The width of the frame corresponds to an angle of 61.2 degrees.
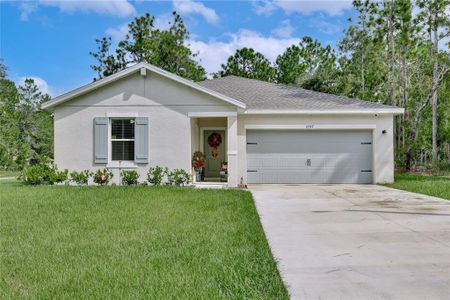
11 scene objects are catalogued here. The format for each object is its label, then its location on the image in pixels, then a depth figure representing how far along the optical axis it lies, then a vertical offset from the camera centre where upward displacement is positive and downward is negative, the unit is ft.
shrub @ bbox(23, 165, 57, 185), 42.68 -1.85
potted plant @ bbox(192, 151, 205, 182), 47.27 -0.63
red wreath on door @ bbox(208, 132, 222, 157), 55.01 +2.60
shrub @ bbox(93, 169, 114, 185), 42.88 -2.12
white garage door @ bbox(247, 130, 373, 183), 48.44 +0.22
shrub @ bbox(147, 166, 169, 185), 42.98 -1.91
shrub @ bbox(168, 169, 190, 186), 42.96 -2.14
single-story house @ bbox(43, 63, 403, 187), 43.98 +3.45
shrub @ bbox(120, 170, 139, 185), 42.70 -2.01
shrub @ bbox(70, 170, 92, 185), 42.92 -2.10
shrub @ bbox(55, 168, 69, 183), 42.91 -1.98
